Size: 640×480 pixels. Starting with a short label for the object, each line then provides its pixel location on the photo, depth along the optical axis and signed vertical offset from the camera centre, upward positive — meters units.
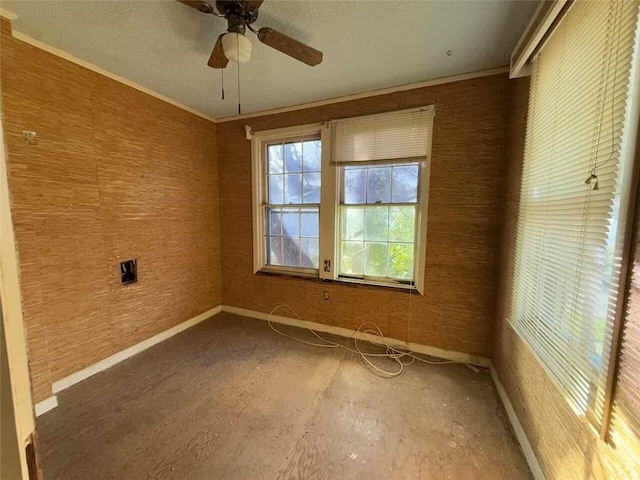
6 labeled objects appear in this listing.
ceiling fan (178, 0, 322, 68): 1.34 +0.98
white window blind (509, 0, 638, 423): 0.92 +0.12
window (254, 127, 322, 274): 2.88 +0.20
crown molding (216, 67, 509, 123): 2.07 +1.15
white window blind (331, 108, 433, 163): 2.32 +0.75
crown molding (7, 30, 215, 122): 1.69 +1.13
